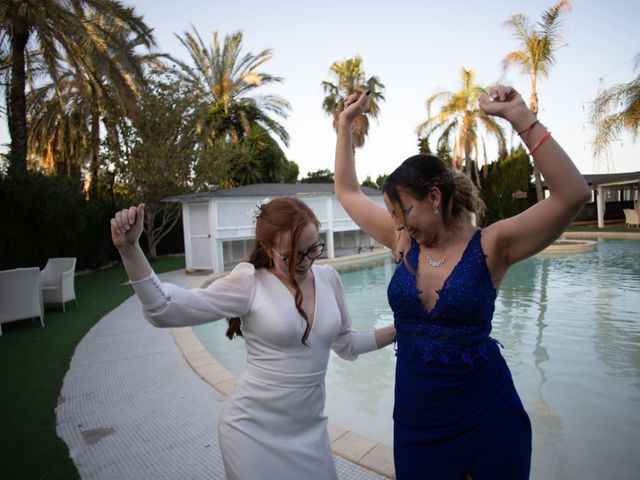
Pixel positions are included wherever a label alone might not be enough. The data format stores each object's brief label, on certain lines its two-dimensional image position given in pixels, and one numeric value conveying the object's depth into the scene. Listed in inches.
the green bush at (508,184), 1007.6
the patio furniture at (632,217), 854.3
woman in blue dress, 61.2
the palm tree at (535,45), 701.9
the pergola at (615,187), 890.0
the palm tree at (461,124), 950.4
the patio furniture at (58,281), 331.6
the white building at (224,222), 570.3
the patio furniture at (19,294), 264.1
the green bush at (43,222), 442.9
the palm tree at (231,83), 1119.6
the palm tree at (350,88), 1109.1
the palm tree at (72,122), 594.8
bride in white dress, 67.8
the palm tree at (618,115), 526.0
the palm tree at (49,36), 412.8
